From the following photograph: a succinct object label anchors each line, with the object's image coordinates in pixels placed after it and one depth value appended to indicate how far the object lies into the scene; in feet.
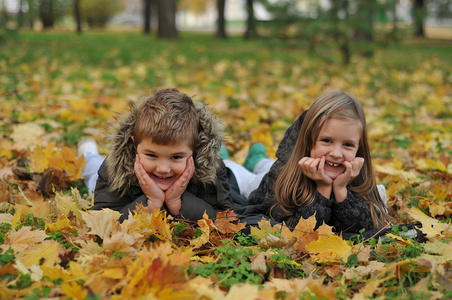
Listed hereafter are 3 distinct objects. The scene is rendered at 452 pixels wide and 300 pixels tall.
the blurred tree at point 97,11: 169.68
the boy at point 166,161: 7.79
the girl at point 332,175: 8.20
